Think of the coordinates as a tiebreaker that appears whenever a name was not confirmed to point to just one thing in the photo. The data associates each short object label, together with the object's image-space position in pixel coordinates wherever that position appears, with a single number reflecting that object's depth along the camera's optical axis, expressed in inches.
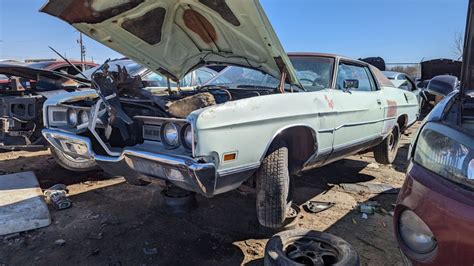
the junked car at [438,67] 496.7
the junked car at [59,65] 265.8
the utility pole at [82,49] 996.7
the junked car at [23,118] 188.9
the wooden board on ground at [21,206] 129.9
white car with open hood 101.4
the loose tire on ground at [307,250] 96.2
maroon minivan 59.6
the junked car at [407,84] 313.4
